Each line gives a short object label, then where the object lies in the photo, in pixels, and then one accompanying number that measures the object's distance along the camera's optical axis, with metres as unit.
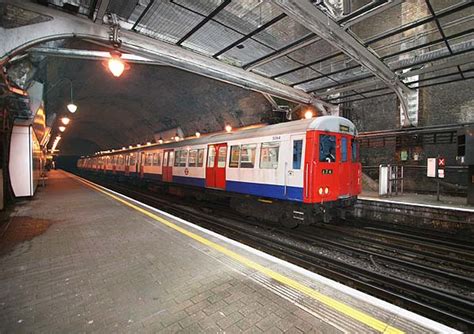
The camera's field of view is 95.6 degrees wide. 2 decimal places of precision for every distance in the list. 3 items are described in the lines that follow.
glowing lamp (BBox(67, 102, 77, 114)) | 10.51
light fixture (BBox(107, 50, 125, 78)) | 5.60
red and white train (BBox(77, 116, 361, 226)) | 6.00
